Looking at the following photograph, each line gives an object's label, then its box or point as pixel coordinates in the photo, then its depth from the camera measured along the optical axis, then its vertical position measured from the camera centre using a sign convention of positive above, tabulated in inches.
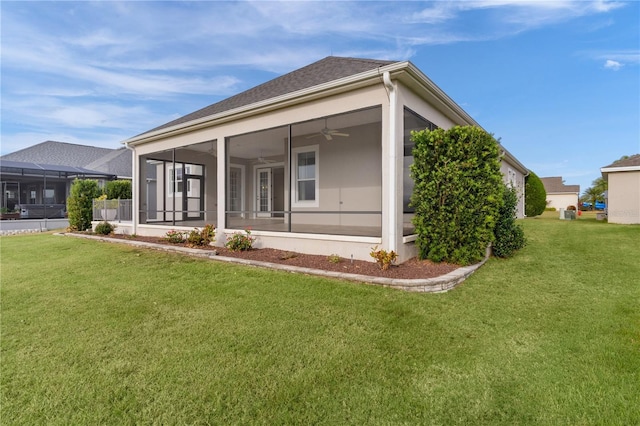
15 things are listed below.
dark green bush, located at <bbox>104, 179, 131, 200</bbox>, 588.5 +29.7
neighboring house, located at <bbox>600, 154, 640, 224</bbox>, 508.2 +28.4
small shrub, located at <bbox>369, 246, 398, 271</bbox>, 205.6 -34.3
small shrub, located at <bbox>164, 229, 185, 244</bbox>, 341.1 -35.0
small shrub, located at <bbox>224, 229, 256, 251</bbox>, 288.0 -34.1
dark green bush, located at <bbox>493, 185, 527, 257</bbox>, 255.3 -19.2
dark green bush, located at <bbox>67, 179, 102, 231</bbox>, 515.2 -1.7
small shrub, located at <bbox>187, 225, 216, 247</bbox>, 315.9 -32.2
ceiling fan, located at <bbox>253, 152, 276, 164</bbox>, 503.0 +75.3
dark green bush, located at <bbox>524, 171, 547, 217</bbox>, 778.2 +24.6
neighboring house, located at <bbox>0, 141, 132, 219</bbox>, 821.9 +91.0
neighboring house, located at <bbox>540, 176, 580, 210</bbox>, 1430.9 +58.3
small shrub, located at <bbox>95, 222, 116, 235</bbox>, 456.4 -34.0
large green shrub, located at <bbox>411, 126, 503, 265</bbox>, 211.8 +11.7
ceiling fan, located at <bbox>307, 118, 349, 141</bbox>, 321.9 +78.9
